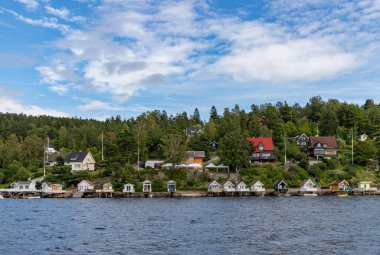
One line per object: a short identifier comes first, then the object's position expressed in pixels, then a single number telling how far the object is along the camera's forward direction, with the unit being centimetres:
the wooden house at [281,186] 8844
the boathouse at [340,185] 9110
